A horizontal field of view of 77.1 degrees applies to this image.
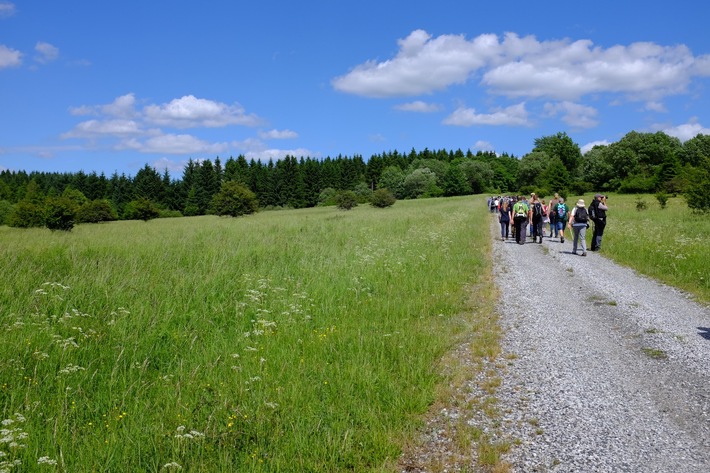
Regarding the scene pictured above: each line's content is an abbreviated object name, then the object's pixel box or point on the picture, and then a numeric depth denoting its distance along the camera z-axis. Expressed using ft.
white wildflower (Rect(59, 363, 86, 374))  14.58
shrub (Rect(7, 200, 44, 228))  108.47
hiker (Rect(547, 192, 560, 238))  68.58
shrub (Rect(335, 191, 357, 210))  222.28
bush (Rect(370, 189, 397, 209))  227.20
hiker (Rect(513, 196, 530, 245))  64.08
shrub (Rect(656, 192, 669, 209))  140.99
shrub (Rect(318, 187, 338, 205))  333.46
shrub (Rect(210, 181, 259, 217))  182.60
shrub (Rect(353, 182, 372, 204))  351.67
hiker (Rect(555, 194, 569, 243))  67.31
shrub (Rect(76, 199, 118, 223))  174.62
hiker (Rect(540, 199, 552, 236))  74.55
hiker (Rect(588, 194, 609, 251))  54.24
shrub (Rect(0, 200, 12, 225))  205.91
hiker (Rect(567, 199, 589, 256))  52.49
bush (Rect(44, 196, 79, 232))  94.32
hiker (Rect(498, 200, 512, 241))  71.35
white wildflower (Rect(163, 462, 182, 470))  10.64
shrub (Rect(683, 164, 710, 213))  101.14
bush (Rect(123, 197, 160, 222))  206.08
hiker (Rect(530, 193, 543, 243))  65.95
